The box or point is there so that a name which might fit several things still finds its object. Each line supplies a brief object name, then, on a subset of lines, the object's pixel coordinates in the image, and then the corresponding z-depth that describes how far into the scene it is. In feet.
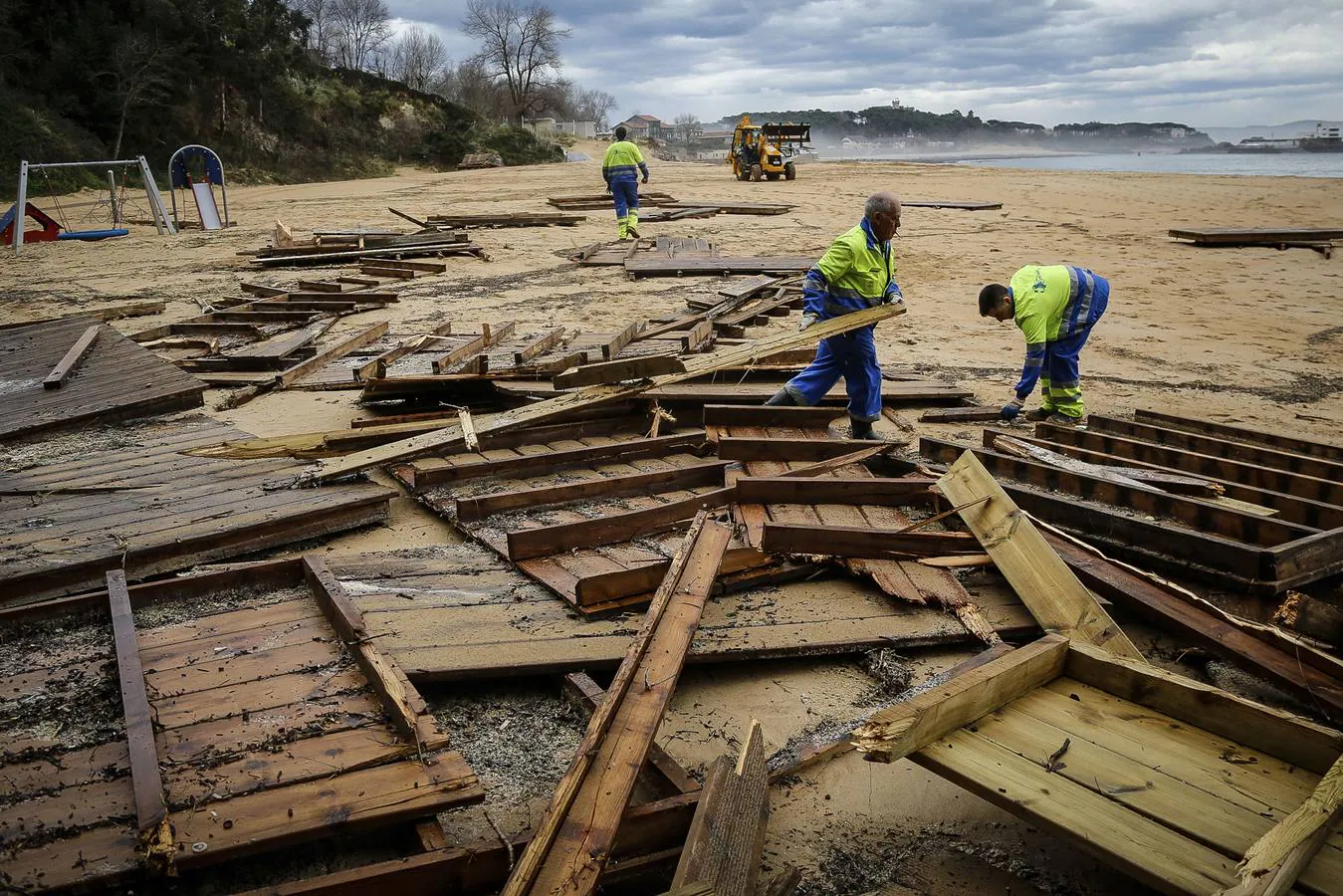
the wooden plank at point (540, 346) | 25.71
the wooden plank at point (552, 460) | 19.04
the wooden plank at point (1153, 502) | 15.24
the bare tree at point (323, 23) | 270.96
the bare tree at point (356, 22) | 292.40
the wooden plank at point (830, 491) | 17.19
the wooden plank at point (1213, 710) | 8.95
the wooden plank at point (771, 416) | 21.71
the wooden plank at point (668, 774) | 9.76
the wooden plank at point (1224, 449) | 18.31
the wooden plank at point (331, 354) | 28.09
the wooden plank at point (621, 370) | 19.38
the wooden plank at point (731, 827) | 7.86
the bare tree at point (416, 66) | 287.57
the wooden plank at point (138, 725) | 8.35
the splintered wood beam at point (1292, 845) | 6.83
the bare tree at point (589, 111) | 389.66
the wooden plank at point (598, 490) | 17.28
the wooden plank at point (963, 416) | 24.90
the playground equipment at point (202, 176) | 71.00
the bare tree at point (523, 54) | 281.95
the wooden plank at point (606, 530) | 15.05
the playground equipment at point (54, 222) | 62.95
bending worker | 22.72
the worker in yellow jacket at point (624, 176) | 59.47
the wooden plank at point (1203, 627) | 11.87
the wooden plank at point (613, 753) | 7.84
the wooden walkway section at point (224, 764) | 8.21
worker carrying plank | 21.27
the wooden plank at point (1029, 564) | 12.67
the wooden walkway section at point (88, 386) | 22.74
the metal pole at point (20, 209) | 62.75
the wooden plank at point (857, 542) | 14.79
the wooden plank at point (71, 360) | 25.02
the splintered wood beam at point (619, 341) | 26.73
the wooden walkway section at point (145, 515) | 14.20
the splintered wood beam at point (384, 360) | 23.27
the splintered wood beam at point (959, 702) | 8.53
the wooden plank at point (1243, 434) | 19.44
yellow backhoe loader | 119.44
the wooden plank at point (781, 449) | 19.85
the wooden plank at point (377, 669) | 9.74
